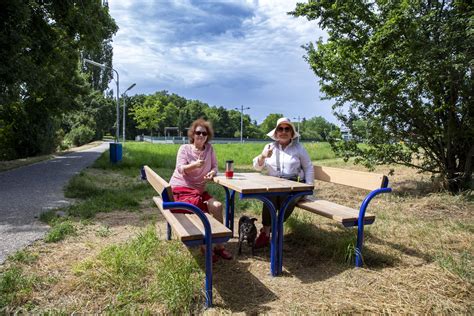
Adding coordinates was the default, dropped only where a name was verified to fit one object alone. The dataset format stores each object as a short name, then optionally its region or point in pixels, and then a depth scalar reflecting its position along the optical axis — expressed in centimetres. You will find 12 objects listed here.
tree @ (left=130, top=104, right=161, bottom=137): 6938
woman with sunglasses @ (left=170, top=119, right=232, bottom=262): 374
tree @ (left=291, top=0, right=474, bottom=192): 568
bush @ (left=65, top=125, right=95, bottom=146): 3600
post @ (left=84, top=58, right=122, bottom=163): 1323
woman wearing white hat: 402
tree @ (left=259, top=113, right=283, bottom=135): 11588
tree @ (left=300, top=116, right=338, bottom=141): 11362
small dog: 396
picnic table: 320
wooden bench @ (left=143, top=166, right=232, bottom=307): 268
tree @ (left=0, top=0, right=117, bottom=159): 866
